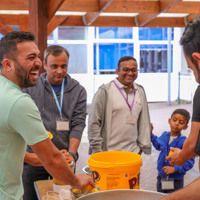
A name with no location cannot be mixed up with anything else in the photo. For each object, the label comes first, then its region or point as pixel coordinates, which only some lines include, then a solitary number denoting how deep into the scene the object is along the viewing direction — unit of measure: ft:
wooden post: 12.89
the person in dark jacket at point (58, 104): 8.57
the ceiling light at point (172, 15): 25.22
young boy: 10.02
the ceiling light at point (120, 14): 24.49
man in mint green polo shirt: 4.99
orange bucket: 5.99
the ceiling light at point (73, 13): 22.66
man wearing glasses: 10.21
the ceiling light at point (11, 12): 21.60
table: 6.77
